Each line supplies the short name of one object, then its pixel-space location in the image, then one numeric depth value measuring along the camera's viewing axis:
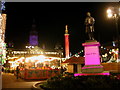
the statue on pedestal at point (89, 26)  14.05
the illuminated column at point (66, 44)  42.21
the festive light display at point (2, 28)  30.05
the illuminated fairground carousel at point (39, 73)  20.25
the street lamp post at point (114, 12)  14.27
